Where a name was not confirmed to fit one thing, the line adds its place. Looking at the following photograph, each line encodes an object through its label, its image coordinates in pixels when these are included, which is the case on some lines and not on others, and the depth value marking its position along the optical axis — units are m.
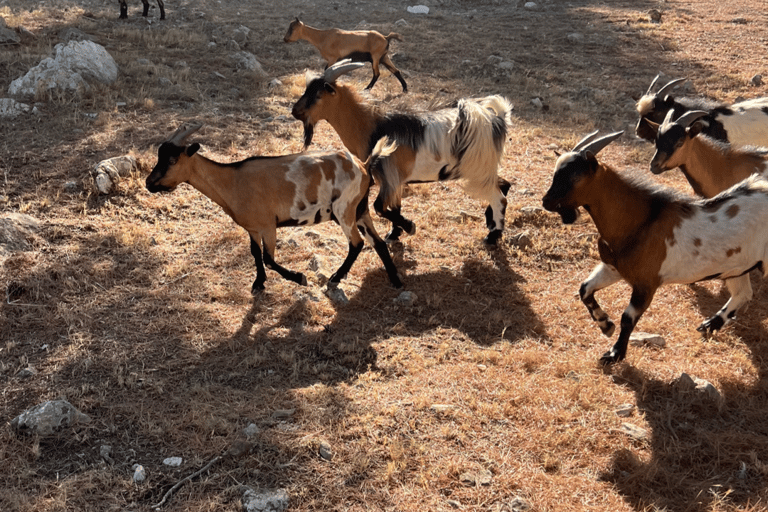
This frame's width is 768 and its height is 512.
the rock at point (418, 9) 18.58
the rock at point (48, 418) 4.14
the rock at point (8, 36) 11.97
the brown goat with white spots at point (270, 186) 5.77
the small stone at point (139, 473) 3.84
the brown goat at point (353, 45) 12.77
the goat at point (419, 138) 6.93
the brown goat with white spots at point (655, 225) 4.95
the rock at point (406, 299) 6.12
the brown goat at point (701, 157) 6.34
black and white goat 7.54
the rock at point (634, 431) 4.43
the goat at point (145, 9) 15.09
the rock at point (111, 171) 7.41
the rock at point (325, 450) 4.12
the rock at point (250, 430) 4.22
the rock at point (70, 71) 9.79
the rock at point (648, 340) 5.52
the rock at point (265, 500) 3.69
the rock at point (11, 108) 9.09
